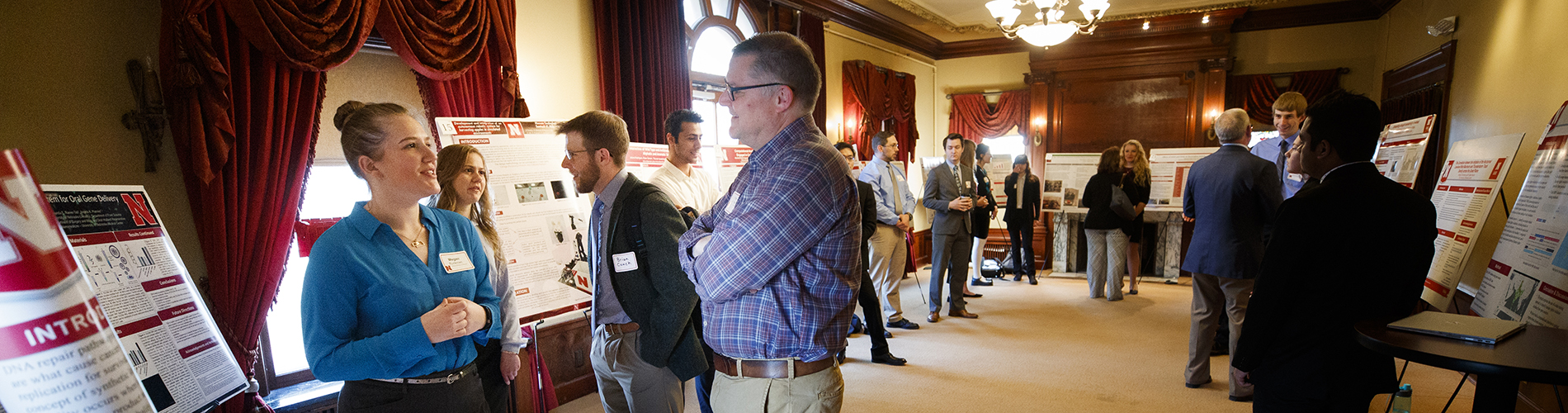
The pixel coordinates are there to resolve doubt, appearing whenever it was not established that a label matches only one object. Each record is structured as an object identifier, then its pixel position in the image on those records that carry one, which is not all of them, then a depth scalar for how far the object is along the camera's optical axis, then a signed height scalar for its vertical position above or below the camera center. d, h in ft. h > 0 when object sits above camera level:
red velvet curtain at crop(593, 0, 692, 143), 13.79 +2.15
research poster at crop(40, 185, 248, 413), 5.40 -1.09
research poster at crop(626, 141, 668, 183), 12.89 +0.01
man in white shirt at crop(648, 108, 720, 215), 11.02 -0.07
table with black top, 4.17 -1.44
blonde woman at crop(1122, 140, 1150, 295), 19.58 -0.86
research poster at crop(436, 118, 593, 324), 10.27 -0.83
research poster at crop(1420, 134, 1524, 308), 10.42 -1.03
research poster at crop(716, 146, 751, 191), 15.43 -0.10
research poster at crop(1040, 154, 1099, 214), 24.39 -1.09
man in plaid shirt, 3.94 -0.56
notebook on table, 4.77 -1.39
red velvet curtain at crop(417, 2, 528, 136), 10.56 +1.27
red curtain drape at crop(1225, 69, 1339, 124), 24.04 +2.12
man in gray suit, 16.76 -1.64
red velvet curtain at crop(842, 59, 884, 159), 23.47 +1.92
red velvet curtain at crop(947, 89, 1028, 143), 29.40 +1.65
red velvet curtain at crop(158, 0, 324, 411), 7.77 +0.25
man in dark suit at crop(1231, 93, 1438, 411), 5.70 -1.10
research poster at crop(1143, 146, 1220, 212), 21.81 -0.88
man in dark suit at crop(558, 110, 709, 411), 6.11 -1.17
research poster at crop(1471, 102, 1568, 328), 7.52 -1.39
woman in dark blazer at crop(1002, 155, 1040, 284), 23.31 -2.09
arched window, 18.06 +3.08
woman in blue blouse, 4.38 -0.89
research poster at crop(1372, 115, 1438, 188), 13.78 -0.13
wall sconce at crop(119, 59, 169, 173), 7.65 +0.67
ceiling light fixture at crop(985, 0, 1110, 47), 15.81 +3.09
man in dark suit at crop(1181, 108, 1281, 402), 10.71 -1.30
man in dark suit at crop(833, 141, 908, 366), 12.98 -2.93
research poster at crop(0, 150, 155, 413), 1.93 -0.47
